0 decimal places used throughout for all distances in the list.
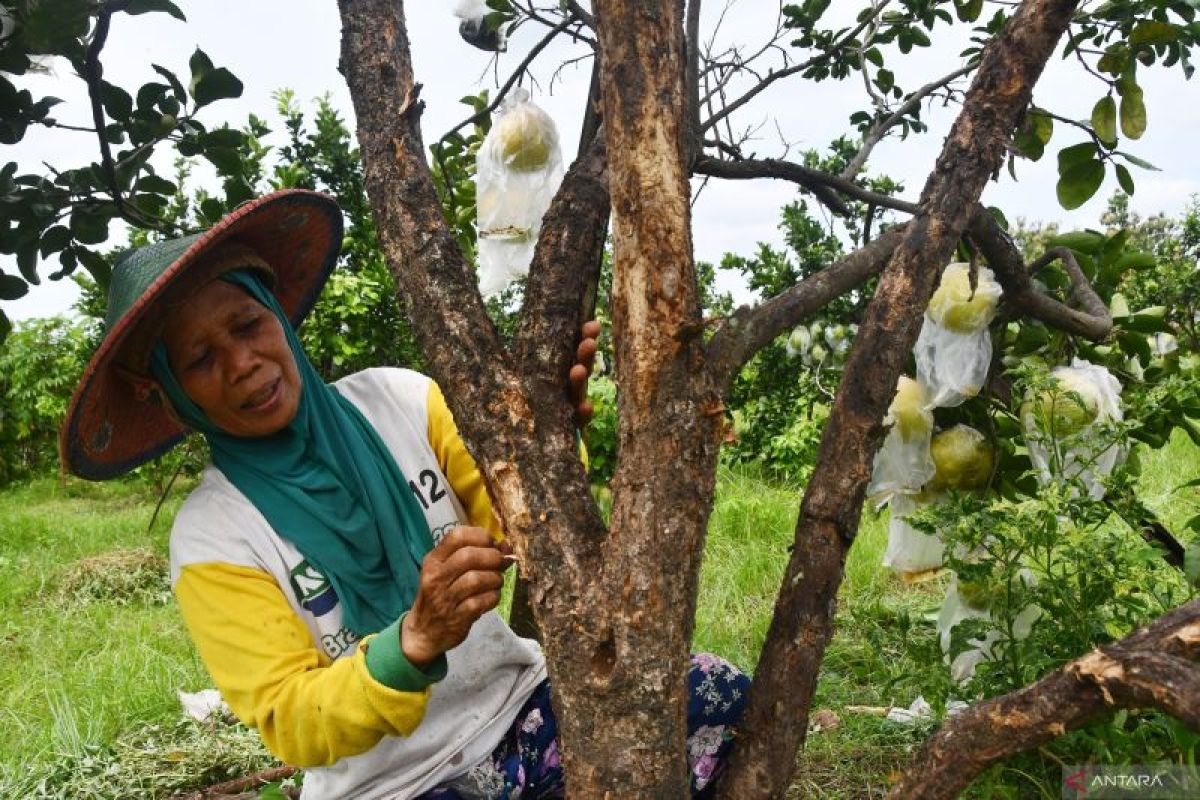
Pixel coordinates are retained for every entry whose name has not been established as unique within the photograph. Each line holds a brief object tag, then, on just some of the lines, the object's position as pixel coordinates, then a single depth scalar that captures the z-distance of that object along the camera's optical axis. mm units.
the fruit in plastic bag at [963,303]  1736
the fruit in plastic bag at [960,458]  1852
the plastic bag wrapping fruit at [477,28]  2146
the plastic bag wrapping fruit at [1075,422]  1638
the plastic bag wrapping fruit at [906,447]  1835
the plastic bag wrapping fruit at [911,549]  2033
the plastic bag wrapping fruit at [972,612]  1980
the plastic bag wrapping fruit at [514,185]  2178
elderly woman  1396
